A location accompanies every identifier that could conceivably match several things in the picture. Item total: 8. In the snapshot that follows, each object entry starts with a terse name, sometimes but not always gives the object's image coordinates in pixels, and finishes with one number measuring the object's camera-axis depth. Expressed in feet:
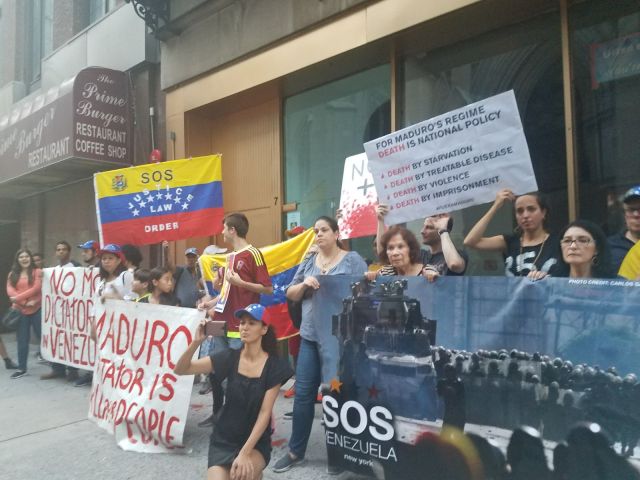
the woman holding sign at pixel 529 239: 9.80
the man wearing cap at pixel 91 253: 22.09
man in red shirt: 13.08
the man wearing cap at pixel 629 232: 9.72
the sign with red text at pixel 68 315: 20.13
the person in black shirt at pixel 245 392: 9.07
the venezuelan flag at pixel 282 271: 17.94
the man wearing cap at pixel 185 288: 15.58
